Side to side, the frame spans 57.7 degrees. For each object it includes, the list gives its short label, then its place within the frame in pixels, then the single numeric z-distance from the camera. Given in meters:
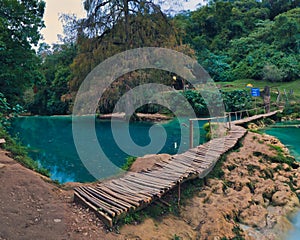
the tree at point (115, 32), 14.06
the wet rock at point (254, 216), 4.92
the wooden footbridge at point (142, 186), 3.84
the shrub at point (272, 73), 23.33
